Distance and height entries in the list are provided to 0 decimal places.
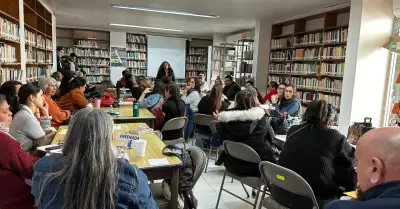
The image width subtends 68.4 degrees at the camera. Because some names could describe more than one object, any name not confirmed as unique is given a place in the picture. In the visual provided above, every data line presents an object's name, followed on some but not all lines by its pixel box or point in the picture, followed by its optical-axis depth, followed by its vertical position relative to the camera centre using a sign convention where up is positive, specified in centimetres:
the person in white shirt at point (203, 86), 783 -37
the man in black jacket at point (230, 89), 701 -35
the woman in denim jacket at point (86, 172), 126 -46
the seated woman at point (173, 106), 424 -49
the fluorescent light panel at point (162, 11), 680 +145
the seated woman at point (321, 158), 219 -60
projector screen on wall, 1209 +75
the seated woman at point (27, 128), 253 -55
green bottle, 405 -56
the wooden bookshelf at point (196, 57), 1288 +68
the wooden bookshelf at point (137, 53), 1181 +66
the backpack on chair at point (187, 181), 219 -81
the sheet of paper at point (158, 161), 211 -66
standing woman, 834 +0
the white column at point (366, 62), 489 +32
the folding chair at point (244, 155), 264 -74
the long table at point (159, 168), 209 -68
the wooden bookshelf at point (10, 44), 395 +28
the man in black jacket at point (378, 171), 93 -30
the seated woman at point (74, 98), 423 -45
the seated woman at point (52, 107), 368 -51
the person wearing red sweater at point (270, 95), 573 -38
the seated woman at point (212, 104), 470 -49
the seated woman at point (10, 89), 323 -28
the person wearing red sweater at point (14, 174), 174 -66
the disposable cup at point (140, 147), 221 -58
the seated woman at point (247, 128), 296 -54
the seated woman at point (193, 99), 536 -49
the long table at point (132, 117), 392 -64
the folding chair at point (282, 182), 197 -74
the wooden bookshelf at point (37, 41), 557 +53
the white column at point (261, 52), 797 +64
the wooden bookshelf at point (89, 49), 1114 +70
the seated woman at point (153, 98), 478 -46
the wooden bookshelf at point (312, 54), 589 +54
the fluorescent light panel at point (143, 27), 997 +153
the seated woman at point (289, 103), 450 -41
